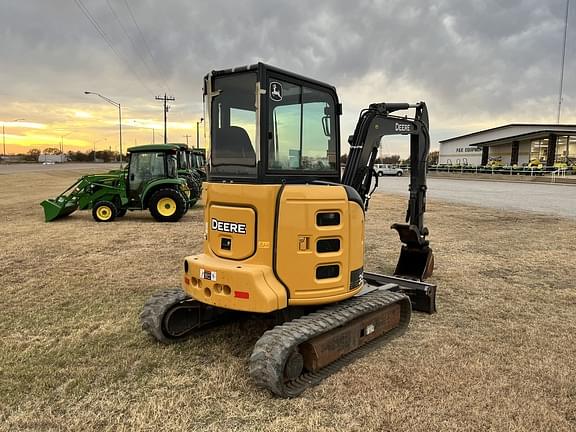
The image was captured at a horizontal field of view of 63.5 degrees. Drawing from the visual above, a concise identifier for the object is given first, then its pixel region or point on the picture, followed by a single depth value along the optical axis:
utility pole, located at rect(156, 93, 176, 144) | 65.32
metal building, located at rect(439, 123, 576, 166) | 58.22
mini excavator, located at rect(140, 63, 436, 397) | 4.26
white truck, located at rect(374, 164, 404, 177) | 56.63
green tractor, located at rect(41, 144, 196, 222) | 14.53
